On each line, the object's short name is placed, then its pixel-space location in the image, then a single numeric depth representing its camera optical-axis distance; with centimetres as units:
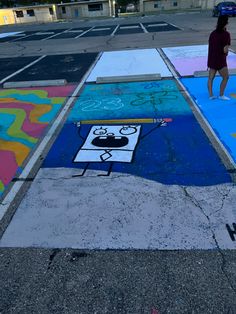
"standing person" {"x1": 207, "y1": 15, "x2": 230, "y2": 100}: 608
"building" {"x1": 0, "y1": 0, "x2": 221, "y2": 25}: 5766
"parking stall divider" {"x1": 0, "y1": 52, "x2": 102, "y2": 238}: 371
